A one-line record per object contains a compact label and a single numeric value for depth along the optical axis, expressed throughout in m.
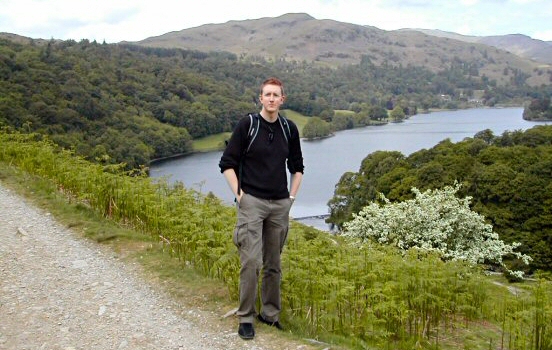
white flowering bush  20.31
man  4.73
